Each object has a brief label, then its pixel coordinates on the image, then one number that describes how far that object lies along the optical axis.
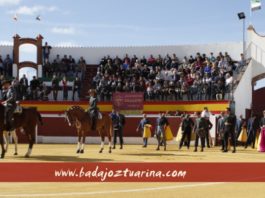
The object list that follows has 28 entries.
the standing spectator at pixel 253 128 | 25.25
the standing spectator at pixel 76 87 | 31.20
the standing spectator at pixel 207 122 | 21.76
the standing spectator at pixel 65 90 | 30.97
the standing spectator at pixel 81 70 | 33.53
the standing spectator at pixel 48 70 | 33.56
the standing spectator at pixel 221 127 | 20.90
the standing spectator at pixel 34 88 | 30.69
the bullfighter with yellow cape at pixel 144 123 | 24.52
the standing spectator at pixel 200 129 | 21.22
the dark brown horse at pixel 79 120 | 18.62
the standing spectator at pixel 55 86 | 30.72
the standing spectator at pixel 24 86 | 30.27
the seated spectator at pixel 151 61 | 33.41
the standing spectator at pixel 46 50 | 35.09
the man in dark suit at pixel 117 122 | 23.11
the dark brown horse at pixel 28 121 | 16.61
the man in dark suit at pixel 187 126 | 22.17
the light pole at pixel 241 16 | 33.33
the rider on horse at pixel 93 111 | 18.91
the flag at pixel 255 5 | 33.38
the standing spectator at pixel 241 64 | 29.45
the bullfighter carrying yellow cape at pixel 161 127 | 22.52
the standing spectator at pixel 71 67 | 33.41
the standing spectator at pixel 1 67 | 32.89
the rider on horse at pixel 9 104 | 15.91
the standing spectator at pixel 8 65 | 33.25
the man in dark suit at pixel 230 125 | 20.34
